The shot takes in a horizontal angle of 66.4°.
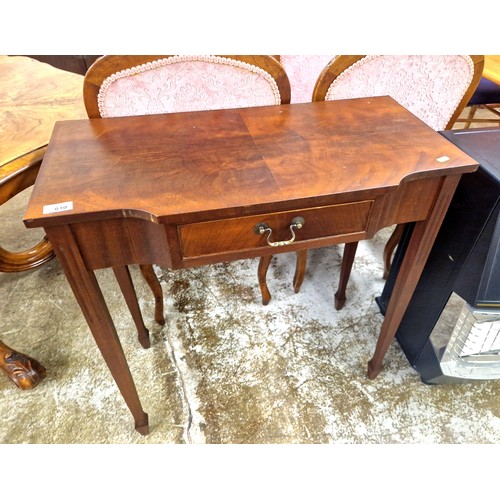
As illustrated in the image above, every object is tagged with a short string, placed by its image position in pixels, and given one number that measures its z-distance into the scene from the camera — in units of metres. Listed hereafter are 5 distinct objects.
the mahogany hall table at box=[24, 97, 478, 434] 0.64
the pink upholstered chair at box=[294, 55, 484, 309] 1.05
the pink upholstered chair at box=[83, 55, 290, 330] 0.93
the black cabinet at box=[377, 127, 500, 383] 0.87
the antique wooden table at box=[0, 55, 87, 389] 1.07
